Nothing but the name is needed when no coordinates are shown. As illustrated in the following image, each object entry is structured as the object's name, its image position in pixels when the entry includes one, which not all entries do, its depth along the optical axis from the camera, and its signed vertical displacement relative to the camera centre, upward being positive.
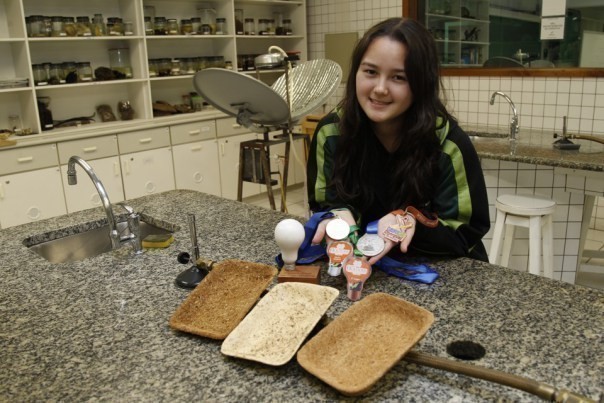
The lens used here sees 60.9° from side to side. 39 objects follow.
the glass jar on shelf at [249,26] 4.84 +0.42
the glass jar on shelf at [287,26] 5.11 +0.43
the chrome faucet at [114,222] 1.53 -0.43
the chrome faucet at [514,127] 3.04 -0.36
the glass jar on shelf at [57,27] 3.70 +0.35
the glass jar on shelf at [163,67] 4.32 +0.06
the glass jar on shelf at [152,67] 4.23 +0.06
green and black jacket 1.36 -0.36
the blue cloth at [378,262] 1.26 -0.48
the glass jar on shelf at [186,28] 4.38 +0.38
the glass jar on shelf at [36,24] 3.62 +0.37
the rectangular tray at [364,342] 0.87 -0.49
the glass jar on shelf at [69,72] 3.83 +0.03
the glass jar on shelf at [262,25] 5.05 +0.44
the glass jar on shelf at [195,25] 4.44 +0.41
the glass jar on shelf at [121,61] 4.14 +0.11
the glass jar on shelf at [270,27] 5.04 +0.42
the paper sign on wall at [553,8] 3.52 +0.37
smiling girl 1.32 -0.25
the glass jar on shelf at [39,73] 3.74 +0.03
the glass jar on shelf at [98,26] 3.87 +0.37
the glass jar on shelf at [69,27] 3.74 +0.35
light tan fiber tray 0.95 -0.49
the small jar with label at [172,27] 4.27 +0.38
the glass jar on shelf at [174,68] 4.38 +0.05
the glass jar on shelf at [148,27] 4.14 +0.37
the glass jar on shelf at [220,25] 4.58 +0.41
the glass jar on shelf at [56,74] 3.77 +0.02
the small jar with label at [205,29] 4.47 +0.37
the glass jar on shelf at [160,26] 4.21 +0.38
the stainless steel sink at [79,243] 1.79 -0.58
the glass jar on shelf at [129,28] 4.04 +0.36
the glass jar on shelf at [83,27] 3.78 +0.35
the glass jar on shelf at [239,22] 4.69 +0.45
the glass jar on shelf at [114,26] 3.95 +0.37
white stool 2.44 -0.76
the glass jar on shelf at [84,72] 3.92 +0.03
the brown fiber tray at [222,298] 1.06 -0.49
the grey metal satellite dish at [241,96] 2.01 -0.10
